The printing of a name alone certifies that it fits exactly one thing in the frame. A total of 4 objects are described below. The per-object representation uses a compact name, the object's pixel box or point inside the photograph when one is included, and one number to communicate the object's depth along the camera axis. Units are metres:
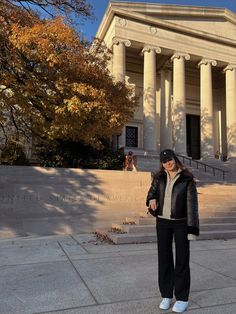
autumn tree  7.84
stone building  16.19
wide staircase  6.28
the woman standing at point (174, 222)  2.82
